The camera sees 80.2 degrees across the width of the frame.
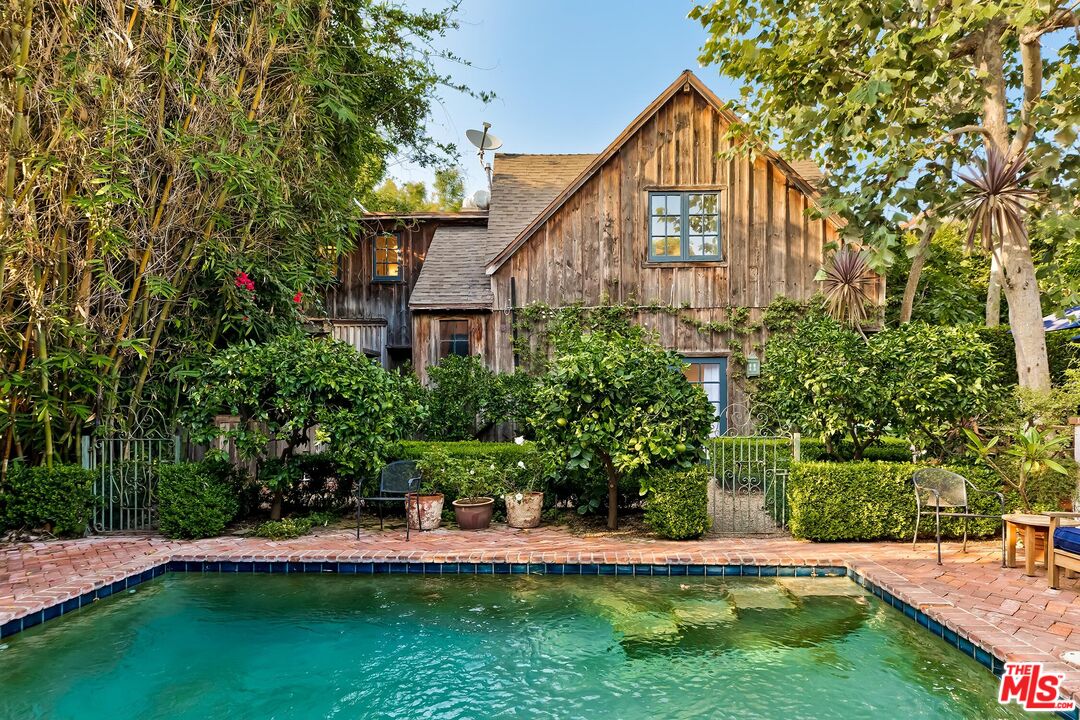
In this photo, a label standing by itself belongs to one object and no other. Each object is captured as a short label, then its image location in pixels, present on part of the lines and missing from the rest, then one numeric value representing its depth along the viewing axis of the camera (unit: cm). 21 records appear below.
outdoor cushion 561
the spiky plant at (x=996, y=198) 912
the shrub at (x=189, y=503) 799
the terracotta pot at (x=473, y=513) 863
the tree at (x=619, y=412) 797
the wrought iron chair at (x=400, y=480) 848
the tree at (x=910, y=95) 968
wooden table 620
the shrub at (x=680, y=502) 790
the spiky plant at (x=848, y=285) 1245
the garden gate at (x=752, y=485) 872
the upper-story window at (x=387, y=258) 1725
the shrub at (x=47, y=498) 788
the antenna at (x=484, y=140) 1869
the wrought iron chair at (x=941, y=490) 722
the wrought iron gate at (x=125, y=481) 840
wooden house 1312
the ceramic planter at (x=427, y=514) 861
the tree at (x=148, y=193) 732
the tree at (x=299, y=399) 796
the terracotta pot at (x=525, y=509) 868
